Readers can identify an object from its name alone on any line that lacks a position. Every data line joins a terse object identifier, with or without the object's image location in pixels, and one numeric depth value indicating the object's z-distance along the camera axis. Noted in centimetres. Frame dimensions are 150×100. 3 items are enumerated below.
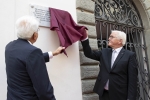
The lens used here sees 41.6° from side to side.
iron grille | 373
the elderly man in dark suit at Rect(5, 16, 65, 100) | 161
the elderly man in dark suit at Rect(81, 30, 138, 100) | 246
